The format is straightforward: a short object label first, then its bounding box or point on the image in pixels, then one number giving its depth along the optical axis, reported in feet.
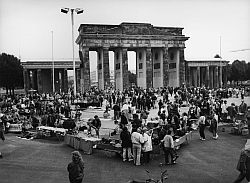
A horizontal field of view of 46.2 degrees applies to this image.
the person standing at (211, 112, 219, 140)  56.65
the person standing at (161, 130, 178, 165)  39.83
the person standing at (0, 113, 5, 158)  45.44
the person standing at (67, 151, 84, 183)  25.00
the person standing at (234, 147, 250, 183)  27.81
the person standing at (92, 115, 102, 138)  57.35
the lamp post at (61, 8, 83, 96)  100.58
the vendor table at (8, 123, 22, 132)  68.09
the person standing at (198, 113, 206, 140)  56.08
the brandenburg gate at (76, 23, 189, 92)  217.36
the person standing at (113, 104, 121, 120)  80.37
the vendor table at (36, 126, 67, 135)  58.13
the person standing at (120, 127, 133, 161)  40.68
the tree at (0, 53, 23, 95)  227.20
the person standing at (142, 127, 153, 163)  39.78
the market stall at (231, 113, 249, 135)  60.83
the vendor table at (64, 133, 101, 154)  45.83
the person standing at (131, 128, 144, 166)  39.27
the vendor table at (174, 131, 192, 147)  46.60
